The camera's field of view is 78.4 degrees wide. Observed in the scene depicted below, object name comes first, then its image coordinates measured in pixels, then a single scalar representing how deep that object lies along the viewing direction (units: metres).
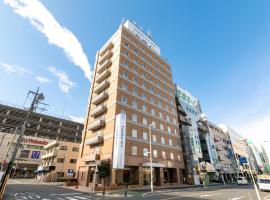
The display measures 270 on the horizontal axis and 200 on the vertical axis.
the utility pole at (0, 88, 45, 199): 13.95
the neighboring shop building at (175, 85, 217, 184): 45.44
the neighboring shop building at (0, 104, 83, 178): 70.31
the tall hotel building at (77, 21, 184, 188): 31.81
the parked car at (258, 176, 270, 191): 23.36
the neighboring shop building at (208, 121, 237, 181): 67.50
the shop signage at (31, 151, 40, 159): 73.66
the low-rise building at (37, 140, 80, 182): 55.53
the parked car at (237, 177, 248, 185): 43.59
